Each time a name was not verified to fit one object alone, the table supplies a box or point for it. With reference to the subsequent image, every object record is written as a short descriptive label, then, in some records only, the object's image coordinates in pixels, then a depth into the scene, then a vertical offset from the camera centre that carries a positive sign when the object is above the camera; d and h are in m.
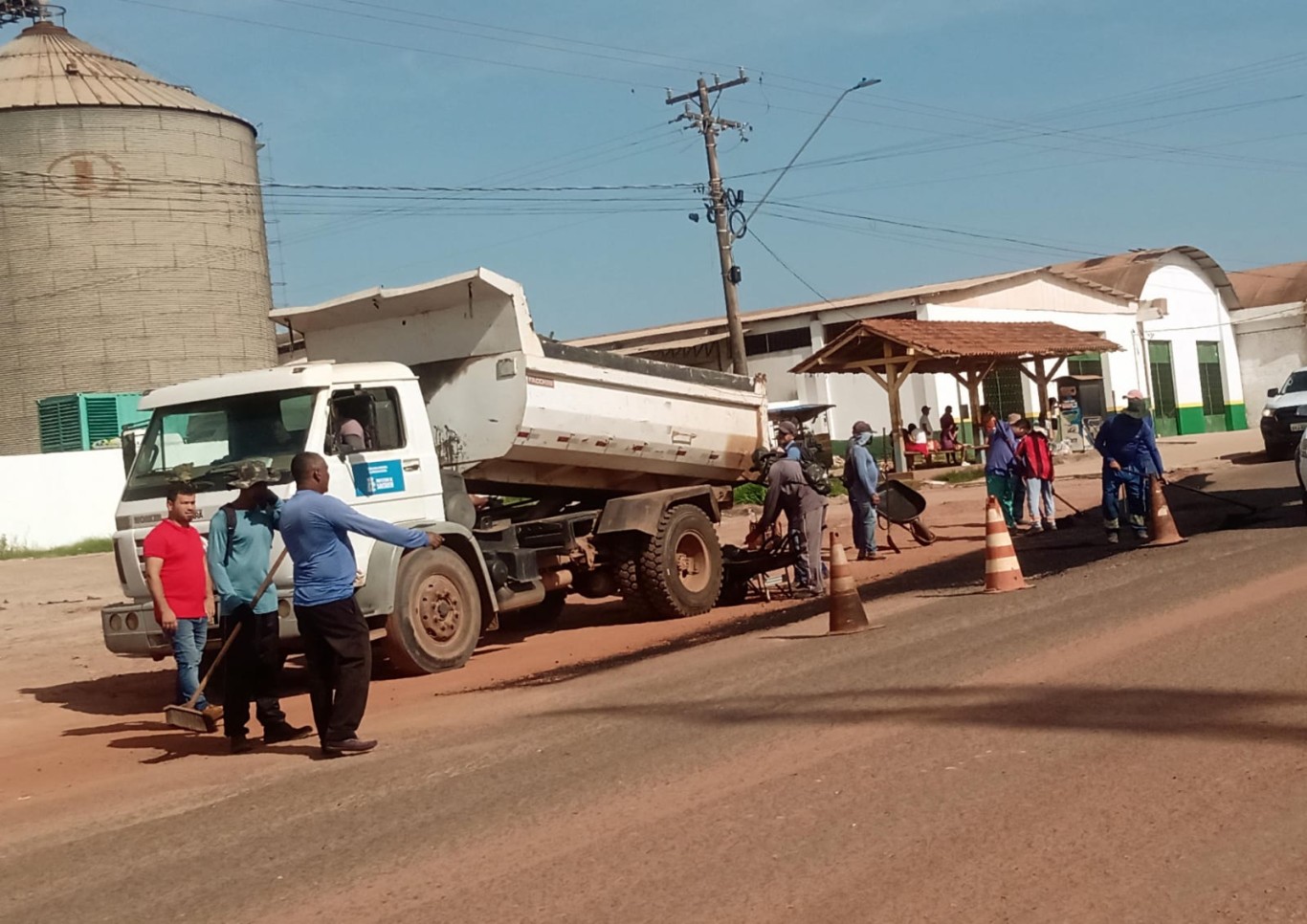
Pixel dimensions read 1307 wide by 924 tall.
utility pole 32.38 +6.25
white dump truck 11.34 +0.58
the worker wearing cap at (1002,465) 18.69 +0.01
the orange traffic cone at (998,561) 13.15 -0.84
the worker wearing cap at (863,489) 17.89 -0.11
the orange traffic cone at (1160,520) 15.37 -0.74
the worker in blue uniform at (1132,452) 15.73 -0.01
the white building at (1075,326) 43.41 +4.44
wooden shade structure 32.97 +2.78
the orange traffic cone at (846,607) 11.40 -0.95
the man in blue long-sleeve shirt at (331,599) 8.29 -0.32
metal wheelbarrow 18.42 -0.34
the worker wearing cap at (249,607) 9.16 -0.37
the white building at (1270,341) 55.22 +3.53
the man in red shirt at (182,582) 10.13 -0.17
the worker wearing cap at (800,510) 14.51 -0.21
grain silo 40.97 +8.85
